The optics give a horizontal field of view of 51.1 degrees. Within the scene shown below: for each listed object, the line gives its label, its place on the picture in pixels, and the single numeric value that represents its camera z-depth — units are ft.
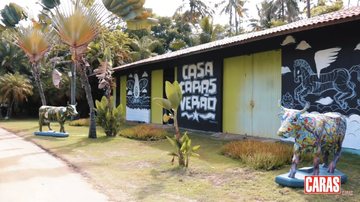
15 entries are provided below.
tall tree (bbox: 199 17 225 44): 104.64
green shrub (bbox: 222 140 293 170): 24.20
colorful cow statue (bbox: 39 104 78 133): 44.19
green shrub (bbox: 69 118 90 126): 62.80
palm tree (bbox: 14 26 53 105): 57.52
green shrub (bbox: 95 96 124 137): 44.27
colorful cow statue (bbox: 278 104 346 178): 19.33
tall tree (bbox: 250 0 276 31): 122.01
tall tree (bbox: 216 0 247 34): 126.52
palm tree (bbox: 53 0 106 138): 41.20
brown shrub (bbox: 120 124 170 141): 42.06
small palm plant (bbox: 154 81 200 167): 25.48
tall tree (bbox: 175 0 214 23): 128.75
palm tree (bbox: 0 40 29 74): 92.94
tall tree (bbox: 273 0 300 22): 118.55
